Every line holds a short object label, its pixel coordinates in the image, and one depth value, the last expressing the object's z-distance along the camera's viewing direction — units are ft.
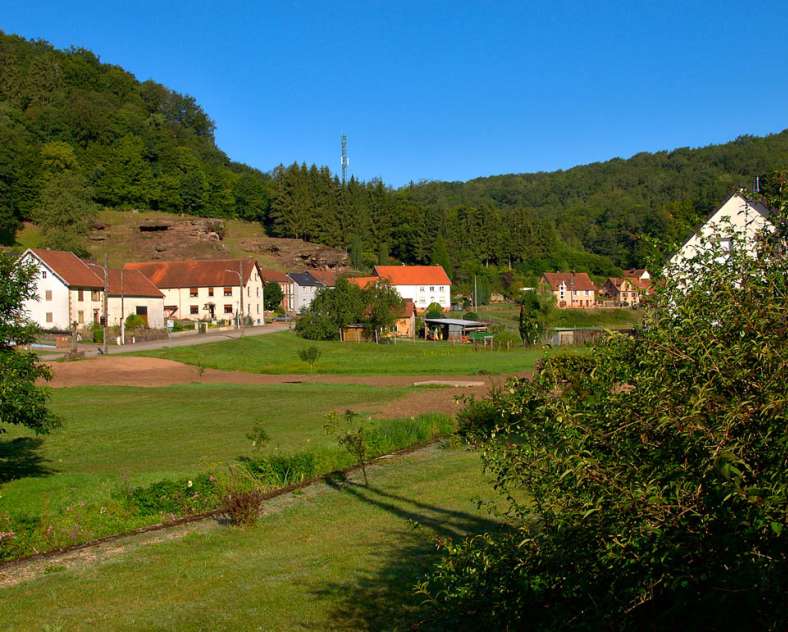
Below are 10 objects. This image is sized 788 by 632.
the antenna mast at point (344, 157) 550.69
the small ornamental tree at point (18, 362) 48.62
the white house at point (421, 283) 362.94
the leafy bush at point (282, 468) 62.54
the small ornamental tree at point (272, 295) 334.03
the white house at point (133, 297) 243.40
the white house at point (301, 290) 364.38
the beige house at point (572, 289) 393.91
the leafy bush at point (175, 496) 53.72
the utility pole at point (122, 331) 204.95
